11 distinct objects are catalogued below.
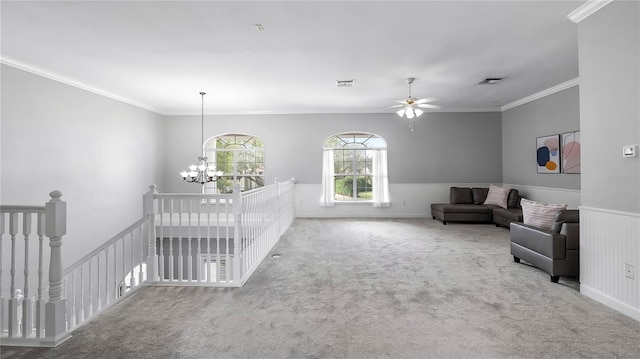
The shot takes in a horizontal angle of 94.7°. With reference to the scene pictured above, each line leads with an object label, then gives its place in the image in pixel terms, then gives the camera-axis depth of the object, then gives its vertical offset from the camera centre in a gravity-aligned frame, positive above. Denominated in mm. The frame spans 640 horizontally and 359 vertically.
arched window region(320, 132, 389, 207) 7770 +362
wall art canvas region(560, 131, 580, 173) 5340 +561
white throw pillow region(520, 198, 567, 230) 3570 -397
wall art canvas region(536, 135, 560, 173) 5812 +576
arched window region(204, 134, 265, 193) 8000 +635
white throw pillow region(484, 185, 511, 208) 6678 -319
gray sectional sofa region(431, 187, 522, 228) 6297 -603
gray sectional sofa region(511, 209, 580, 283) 3223 -729
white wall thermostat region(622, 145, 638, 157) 2445 +259
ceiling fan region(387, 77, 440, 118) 5000 +1326
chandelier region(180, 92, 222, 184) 5920 +225
